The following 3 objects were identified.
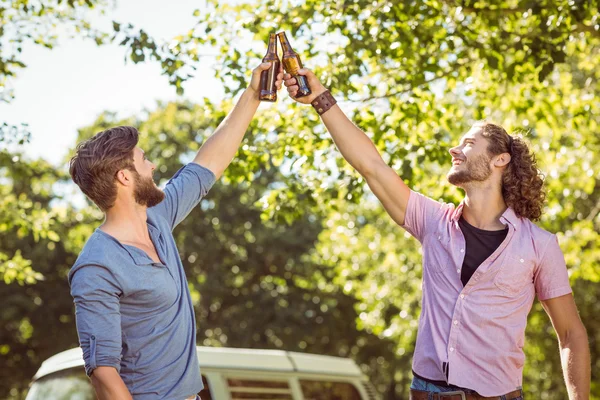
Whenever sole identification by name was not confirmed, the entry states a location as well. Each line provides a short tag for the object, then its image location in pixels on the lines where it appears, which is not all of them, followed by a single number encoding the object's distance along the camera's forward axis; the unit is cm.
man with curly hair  391
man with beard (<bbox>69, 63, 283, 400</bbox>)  327
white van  976
